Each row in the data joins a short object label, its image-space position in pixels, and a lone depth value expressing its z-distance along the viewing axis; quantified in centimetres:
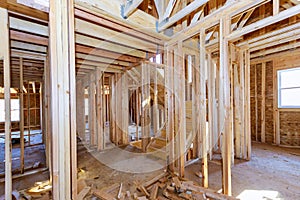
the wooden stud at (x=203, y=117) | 236
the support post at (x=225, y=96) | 207
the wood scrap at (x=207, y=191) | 196
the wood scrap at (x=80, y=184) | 243
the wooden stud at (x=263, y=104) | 513
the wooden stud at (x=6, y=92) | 177
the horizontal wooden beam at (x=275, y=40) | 292
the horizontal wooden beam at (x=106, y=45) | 289
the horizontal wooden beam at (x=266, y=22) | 168
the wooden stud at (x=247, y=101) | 375
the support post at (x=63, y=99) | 139
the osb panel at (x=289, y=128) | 459
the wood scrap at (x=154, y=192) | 218
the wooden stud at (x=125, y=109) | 526
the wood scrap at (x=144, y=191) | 225
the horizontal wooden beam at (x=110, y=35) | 244
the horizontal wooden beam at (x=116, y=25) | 210
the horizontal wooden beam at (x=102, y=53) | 332
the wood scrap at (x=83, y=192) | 219
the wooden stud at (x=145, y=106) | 438
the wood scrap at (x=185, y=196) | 213
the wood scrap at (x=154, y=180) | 254
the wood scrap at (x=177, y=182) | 237
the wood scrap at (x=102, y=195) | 214
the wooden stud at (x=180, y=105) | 281
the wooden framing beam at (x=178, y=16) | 204
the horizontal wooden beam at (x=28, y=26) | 224
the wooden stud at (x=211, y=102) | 372
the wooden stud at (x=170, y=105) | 296
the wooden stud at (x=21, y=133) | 306
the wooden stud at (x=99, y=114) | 471
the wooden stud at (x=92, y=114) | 494
